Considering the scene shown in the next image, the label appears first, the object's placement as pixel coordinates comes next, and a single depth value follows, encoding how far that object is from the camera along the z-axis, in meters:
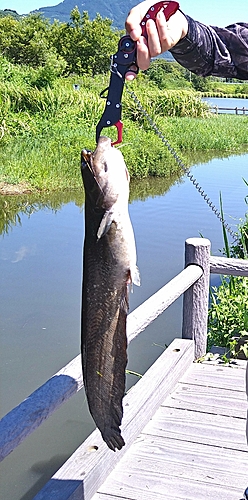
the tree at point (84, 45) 39.63
